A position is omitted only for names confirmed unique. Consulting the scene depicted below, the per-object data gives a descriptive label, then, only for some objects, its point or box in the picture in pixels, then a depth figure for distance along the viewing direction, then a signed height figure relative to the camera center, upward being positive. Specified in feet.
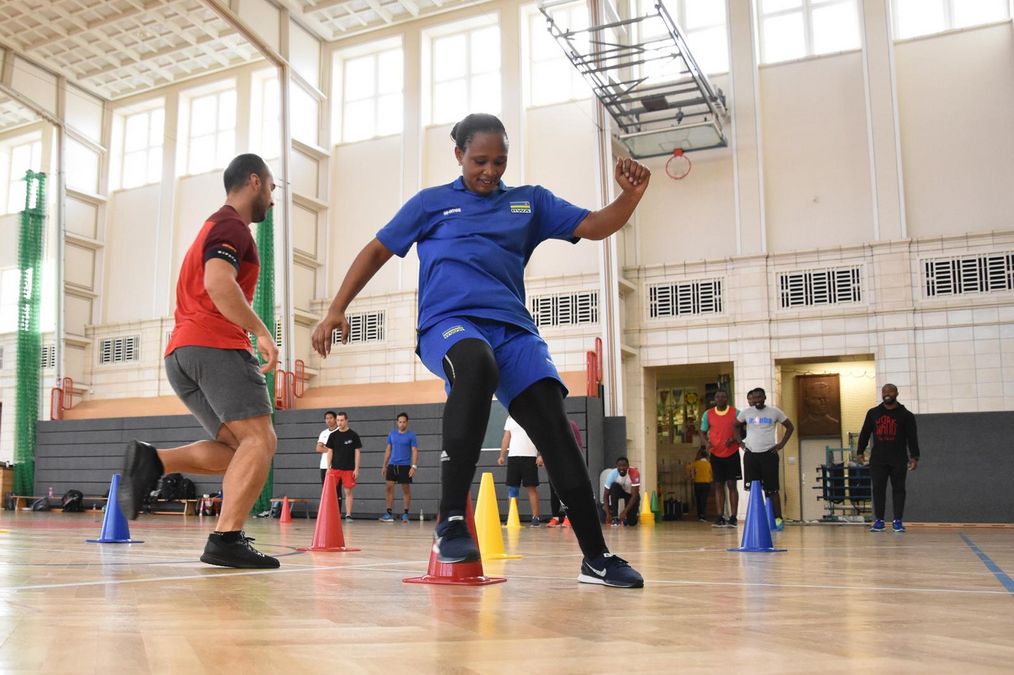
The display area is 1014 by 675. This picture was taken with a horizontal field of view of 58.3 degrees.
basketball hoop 50.93 +14.96
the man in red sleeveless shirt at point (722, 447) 35.70 -0.54
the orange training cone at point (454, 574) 8.70 -1.31
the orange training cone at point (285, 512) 42.83 -3.42
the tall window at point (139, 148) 67.67 +22.04
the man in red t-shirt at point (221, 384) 11.59 +0.76
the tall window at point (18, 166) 70.74 +21.68
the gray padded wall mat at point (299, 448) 48.65 -0.43
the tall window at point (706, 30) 51.11 +22.80
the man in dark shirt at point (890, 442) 31.12 -0.39
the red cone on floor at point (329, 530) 16.57 -1.64
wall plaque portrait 53.36 +1.57
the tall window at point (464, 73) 57.21 +23.13
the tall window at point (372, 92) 60.59 +23.33
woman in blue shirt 8.99 +1.36
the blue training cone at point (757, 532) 17.34 -1.90
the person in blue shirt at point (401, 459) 45.44 -1.02
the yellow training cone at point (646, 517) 43.34 -3.92
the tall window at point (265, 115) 62.69 +22.58
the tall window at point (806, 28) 49.32 +22.11
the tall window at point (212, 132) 64.59 +22.12
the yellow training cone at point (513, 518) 33.60 -3.05
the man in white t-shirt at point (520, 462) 36.22 -1.04
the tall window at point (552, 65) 54.34 +22.35
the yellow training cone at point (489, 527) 14.49 -1.47
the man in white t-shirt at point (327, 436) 42.19 +0.17
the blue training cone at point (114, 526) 18.83 -1.73
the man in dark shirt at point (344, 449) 42.49 -0.45
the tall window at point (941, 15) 46.29 +21.46
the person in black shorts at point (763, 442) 32.07 -0.32
